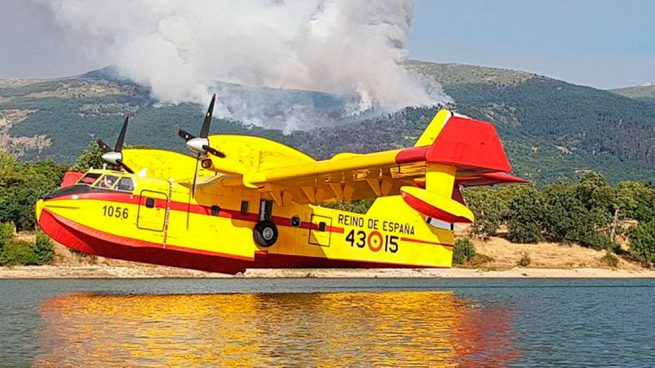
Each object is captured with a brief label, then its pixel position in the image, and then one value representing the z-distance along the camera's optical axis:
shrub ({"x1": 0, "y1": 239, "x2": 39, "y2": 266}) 68.00
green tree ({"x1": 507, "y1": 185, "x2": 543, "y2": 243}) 99.75
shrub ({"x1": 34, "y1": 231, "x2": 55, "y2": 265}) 69.94
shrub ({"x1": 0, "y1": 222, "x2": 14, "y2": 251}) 68.60
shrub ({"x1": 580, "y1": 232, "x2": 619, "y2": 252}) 99.31
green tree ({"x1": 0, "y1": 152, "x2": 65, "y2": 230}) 77.31
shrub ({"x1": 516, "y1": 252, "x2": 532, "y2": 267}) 94.25
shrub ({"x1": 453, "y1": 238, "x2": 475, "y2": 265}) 91.44
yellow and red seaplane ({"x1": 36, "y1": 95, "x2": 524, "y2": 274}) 30.86
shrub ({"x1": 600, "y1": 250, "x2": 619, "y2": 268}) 96.31
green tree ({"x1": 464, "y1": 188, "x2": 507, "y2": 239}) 102.06
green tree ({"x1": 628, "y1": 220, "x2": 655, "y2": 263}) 94.25
